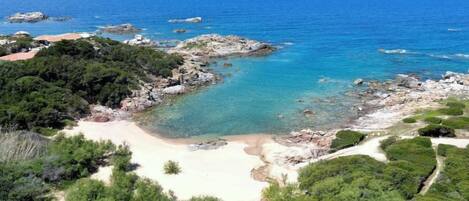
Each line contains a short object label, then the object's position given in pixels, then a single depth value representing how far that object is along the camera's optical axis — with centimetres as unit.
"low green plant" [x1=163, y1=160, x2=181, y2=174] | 3688
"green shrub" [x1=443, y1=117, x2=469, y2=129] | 4338
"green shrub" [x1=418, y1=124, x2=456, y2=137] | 4184
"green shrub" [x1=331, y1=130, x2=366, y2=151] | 4106
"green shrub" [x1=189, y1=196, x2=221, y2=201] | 2961
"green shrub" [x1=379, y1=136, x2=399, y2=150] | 3884
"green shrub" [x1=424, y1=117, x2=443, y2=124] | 4500
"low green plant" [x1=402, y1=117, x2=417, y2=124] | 4638
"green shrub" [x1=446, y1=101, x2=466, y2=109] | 5038
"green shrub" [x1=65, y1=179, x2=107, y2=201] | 2941
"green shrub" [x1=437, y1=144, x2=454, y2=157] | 3673
